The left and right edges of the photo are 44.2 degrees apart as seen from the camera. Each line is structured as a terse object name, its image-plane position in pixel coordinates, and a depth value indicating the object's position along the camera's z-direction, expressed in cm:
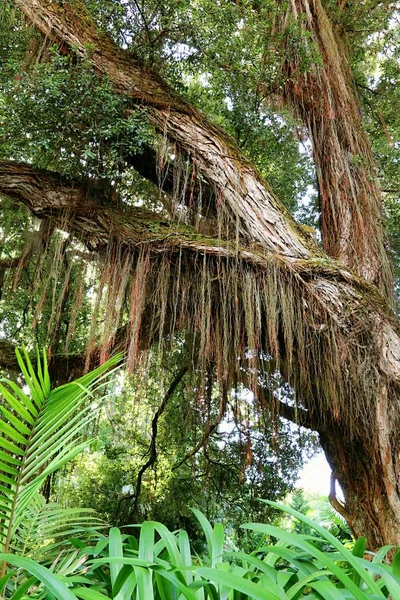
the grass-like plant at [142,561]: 81
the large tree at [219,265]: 310
